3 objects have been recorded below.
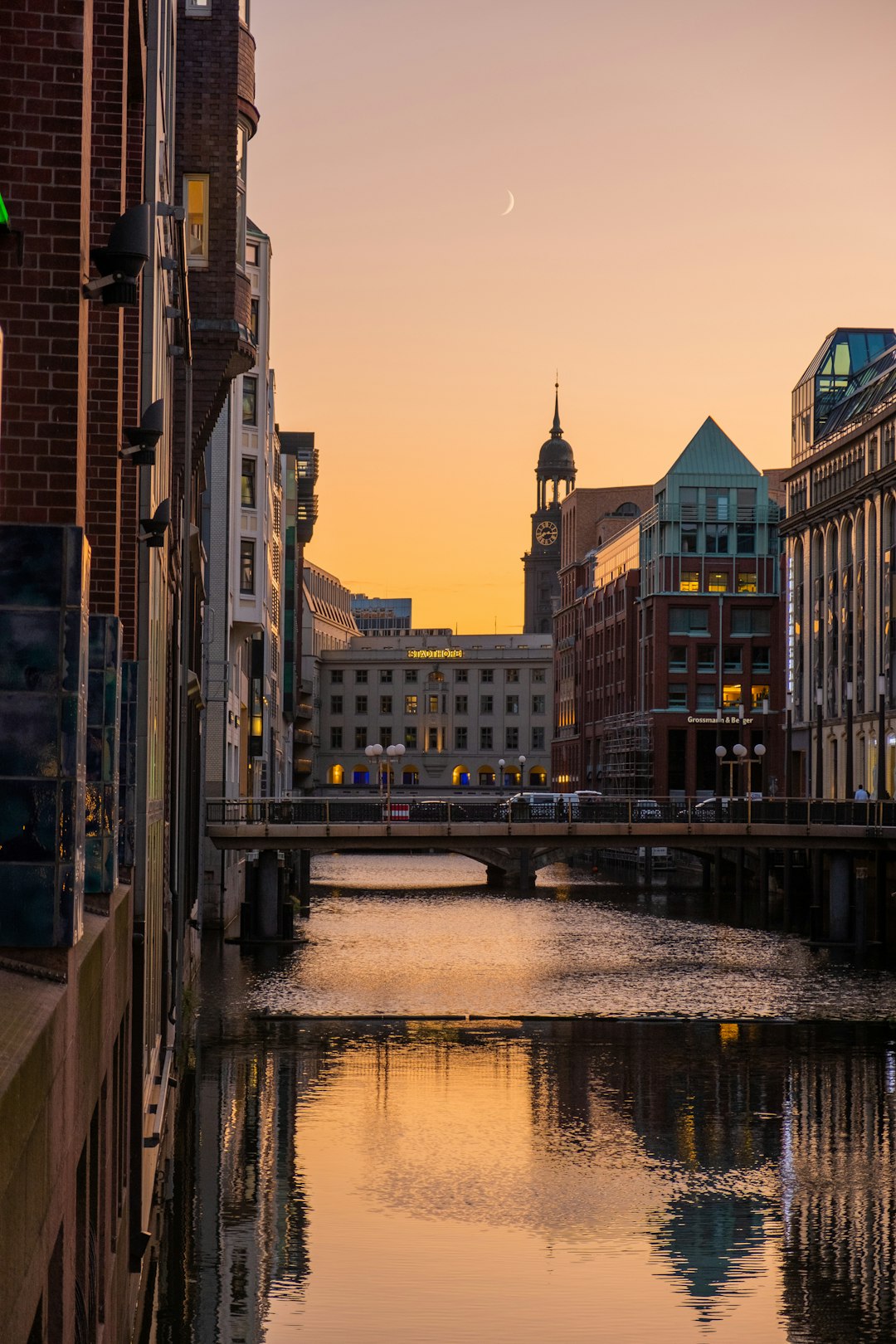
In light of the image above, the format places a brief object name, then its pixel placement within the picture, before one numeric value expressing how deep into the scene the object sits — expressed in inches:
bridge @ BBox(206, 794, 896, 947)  2485.2
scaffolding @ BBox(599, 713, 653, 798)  5049.2
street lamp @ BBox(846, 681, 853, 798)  3442.4
